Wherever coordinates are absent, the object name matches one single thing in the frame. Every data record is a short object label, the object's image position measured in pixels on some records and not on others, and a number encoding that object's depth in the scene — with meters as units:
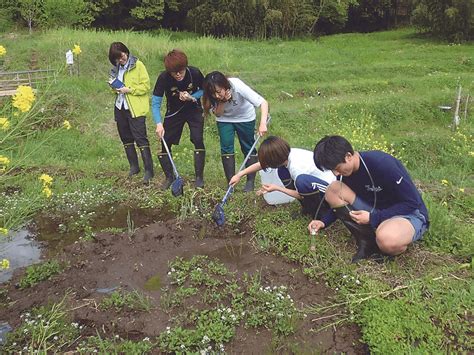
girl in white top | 4.17
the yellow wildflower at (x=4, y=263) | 2.90
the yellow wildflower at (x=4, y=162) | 2.59
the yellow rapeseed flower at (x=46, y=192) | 2.91
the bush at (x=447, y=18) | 19.23
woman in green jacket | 5.09
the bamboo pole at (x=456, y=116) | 9.94
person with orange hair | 4.53
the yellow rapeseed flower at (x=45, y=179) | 2.96
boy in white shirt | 3.64
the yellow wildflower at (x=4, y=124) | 2.54
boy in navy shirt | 3.05
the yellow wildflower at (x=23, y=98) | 2.47
